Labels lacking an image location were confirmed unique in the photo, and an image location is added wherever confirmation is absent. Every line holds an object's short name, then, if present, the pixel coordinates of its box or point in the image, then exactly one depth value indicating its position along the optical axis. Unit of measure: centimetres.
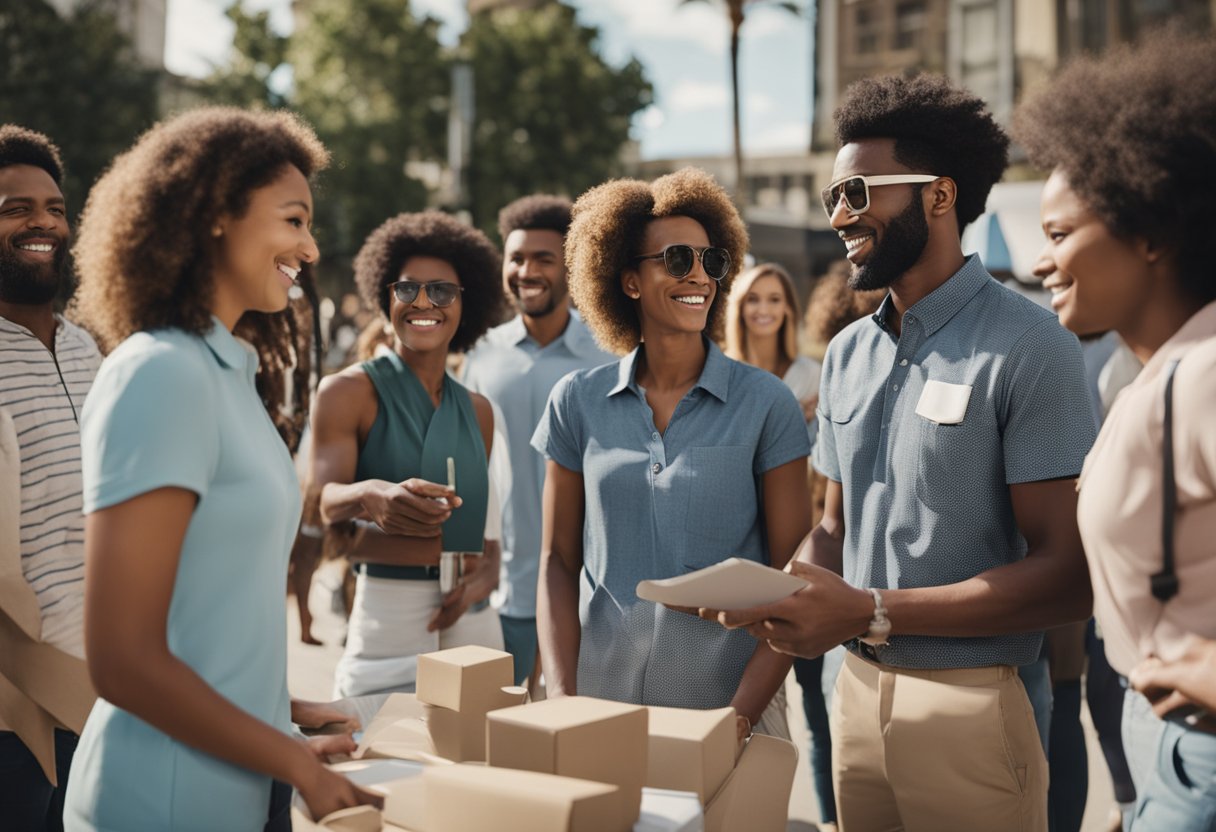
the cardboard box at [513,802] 163
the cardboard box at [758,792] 209
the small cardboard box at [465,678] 212
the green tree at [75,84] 1880
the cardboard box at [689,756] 200
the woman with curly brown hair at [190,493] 165
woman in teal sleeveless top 339
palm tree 2300
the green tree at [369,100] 3127
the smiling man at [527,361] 457
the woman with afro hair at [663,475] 270
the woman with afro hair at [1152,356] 171
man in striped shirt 280
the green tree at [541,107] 3372
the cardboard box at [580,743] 176
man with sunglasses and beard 238
